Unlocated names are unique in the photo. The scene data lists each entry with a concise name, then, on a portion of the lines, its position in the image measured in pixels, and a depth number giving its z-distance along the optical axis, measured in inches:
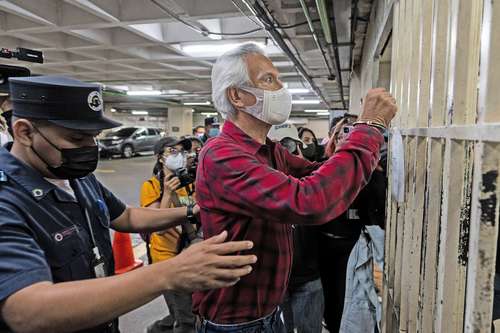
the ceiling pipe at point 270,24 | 117.5
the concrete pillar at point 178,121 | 718.8
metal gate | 26.2
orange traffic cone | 147.6
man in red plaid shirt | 40.8
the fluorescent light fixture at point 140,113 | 902.4
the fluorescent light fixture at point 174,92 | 505.1
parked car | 620.7
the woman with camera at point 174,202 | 95.8
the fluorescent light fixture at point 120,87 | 483.2
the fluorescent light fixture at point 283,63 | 297.4
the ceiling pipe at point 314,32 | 107.5
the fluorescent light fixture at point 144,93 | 505.9
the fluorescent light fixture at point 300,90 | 444.1
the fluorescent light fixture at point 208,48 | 246.2
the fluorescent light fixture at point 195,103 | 680.7
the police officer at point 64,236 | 31.6
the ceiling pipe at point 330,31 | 104.2
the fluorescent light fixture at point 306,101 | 570.3
